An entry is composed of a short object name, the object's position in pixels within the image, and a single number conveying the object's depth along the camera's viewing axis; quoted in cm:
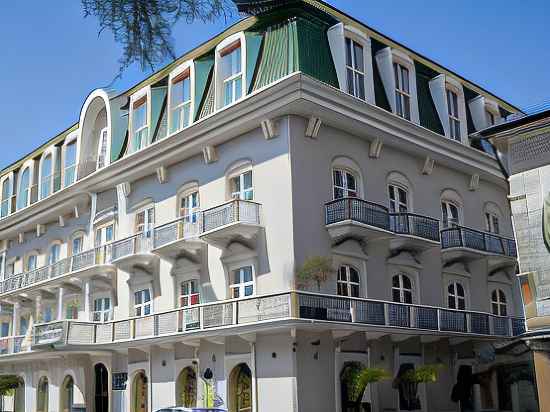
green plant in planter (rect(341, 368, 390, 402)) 2347
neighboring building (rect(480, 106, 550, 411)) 1739
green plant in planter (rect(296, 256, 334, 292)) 2416
